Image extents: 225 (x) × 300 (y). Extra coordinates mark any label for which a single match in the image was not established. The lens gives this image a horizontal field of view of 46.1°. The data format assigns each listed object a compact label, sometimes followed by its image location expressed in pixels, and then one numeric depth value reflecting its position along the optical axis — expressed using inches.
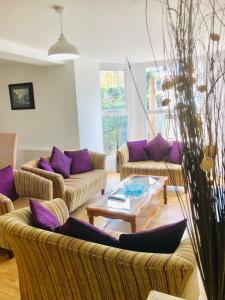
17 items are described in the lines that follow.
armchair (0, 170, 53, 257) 115.6
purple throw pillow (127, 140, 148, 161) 178.1
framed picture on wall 195.2
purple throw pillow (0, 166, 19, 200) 112.7
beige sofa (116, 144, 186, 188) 156.1
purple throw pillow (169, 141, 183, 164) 157.8
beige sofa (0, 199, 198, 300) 47.8
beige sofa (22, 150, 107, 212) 126.8
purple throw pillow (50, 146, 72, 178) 144.4
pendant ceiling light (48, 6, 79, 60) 99.7
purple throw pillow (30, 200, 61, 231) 66.8
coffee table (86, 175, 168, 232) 103.0
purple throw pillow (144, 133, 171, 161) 173.3
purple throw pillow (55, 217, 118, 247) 59.2
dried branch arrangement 30.3
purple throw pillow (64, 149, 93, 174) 157.0
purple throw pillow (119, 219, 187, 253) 55.7
